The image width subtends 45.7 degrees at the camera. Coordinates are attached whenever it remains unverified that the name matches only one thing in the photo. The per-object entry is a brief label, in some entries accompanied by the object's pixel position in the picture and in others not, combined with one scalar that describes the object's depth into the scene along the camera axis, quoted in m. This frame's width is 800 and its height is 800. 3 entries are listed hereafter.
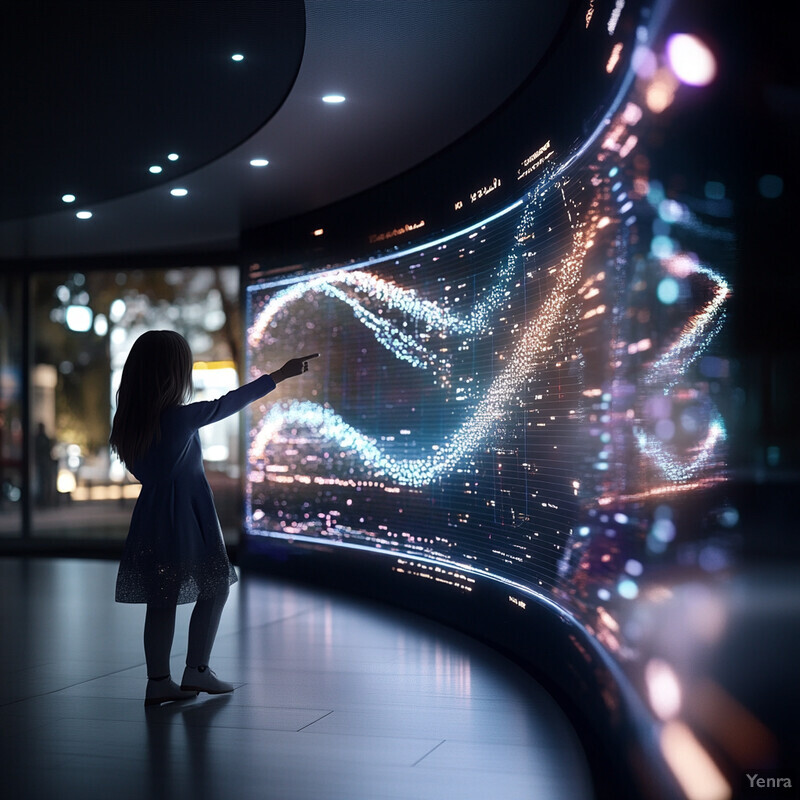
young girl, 3.43
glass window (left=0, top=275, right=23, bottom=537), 9.07
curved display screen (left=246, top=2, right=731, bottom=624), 2.17
